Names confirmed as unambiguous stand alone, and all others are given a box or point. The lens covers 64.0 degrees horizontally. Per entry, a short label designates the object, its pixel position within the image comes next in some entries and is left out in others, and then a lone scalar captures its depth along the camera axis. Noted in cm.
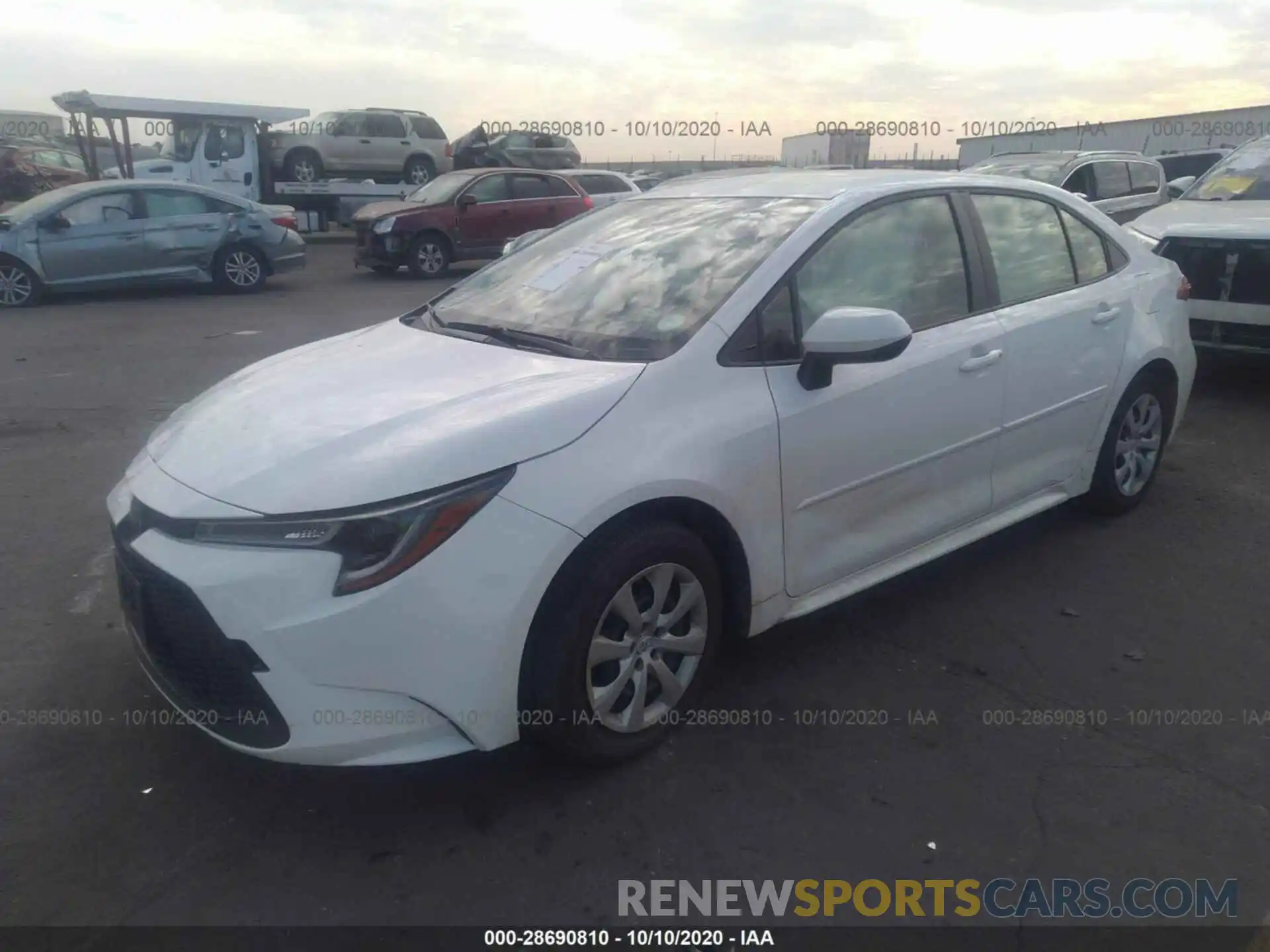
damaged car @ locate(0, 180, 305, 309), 1177
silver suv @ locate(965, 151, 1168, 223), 1219
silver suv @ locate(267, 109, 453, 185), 1994
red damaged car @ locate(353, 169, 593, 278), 1467
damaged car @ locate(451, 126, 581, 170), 2273
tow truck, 1817
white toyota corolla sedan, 250
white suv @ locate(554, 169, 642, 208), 1738
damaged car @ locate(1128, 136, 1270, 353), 665
